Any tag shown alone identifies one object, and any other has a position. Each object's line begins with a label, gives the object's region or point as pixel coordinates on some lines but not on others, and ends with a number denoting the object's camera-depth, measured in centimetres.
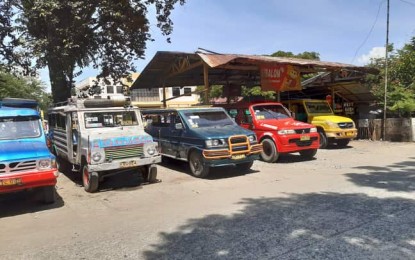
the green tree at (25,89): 3041
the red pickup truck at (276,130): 1159
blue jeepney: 667
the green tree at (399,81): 1716
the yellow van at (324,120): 1478
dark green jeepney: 934
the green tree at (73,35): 1459
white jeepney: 828
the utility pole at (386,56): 1738
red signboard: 1579
